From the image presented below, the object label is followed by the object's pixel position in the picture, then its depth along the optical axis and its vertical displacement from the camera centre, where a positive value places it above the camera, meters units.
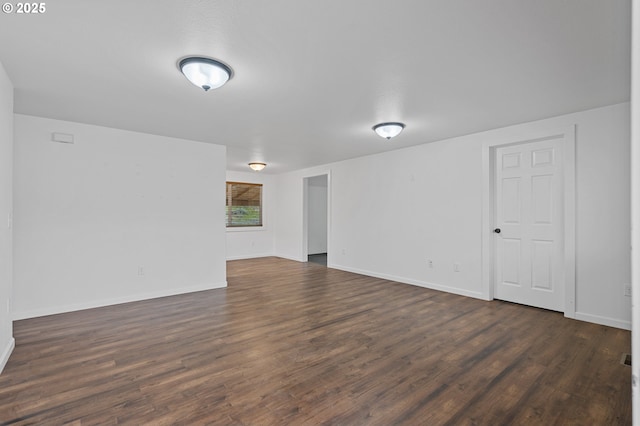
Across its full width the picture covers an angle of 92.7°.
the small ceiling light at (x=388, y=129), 3.93 +1.08
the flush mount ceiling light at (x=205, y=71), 2.32 +1.10
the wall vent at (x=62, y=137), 3.84 +0.94
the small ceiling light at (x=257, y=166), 6.81 +1.03
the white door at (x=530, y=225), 3.82 -0.17
